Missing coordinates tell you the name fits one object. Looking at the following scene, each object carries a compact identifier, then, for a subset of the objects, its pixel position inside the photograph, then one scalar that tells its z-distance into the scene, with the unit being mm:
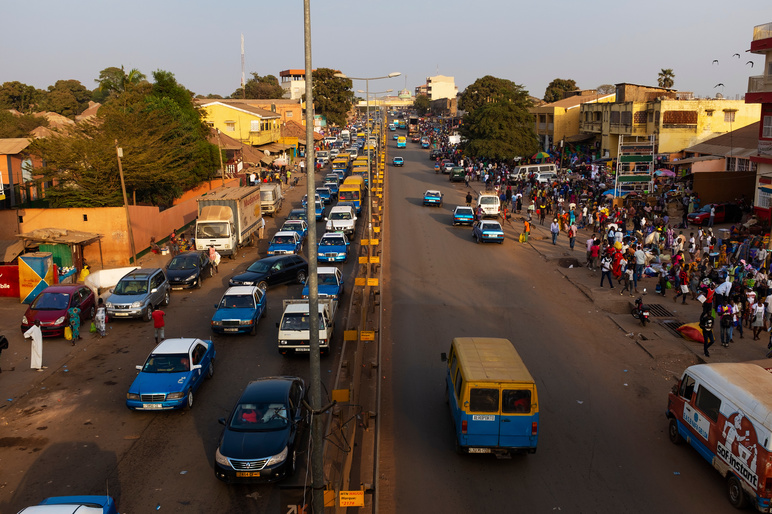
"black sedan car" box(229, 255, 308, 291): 24375
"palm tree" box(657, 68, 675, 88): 86000
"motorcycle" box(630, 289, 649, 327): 20703
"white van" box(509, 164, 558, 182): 55406
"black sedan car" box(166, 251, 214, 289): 25594
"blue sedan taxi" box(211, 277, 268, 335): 19609
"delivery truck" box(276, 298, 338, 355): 17578
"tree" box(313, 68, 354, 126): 121625
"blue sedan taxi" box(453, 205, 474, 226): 39375
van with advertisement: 9945
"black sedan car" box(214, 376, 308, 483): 11188
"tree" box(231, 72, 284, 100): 158375
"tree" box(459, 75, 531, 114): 102269
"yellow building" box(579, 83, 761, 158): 52844
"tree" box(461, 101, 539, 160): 62719
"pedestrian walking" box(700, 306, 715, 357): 17656
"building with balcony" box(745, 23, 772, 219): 30219
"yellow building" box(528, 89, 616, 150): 72125
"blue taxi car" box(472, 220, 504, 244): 33875
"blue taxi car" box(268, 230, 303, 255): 29703
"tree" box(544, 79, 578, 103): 125938
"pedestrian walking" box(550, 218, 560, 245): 32941
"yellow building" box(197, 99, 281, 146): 69562
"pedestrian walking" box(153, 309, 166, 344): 18492
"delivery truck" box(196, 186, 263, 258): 30203
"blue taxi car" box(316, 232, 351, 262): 29094
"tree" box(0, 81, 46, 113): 97000
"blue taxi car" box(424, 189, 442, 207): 46344
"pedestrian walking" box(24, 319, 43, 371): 17219
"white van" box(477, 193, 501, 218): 39125
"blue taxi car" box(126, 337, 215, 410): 14359
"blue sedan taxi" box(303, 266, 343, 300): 21969
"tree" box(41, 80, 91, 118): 102562
